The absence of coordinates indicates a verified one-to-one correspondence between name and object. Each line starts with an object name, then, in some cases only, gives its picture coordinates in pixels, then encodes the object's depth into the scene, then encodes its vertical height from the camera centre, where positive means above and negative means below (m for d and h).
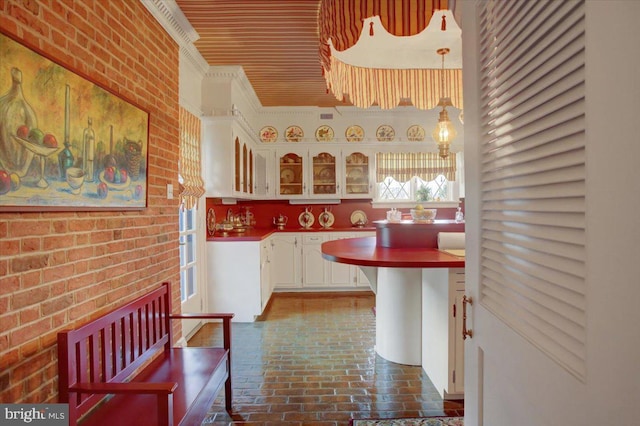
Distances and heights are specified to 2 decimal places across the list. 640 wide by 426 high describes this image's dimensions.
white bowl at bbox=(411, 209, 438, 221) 3.06 -0.02
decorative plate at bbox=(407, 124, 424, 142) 5.70 +1.24
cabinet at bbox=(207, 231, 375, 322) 4.00 -0.77
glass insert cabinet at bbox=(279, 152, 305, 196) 5.74 +0.60
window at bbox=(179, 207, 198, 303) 3.44 -0.40
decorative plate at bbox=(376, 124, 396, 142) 5.73 +1.27
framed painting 1.26 +0.32
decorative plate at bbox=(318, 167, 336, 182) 5.77 +0.58
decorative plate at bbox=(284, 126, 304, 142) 5.71 +1.27
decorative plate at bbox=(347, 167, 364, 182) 5.78 +0.61
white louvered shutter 0.61 +0.08
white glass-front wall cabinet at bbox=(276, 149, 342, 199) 5.70 +0.61
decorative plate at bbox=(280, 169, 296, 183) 5.76 +0.58
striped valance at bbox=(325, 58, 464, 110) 3.59 +1.28
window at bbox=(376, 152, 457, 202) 5.71 +0.71
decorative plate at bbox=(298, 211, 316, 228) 5.95 -0.11
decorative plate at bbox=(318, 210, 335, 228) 5.98 -0.10
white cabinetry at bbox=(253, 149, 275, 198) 5.68 +0.62
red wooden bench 1.46 -0.77
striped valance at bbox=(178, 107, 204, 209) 3.13 +0.47
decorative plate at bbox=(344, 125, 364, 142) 5.71 +1.27
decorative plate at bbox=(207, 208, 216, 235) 4.23 -0.10
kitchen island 2.63 -0.56
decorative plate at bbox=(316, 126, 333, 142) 5.71 +1.26
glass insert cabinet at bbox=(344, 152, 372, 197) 5.75 +0.59
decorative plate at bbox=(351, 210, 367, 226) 5.94 -0.10
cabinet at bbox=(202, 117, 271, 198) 3.90 +0.61
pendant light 3.52 +0.78
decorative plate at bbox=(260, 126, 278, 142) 5.70 +1.24
